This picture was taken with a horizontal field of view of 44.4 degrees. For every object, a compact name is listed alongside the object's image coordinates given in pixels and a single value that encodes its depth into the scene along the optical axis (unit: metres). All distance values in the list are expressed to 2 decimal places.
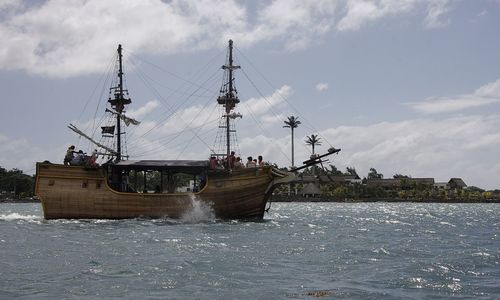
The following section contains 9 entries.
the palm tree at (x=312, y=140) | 139.60
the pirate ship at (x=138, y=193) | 34.97
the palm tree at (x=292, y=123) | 131.88
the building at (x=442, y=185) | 151.98
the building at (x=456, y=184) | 151.62
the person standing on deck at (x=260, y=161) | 36.57
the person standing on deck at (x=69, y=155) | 35.62
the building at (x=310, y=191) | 131.38
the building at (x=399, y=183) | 145.00
